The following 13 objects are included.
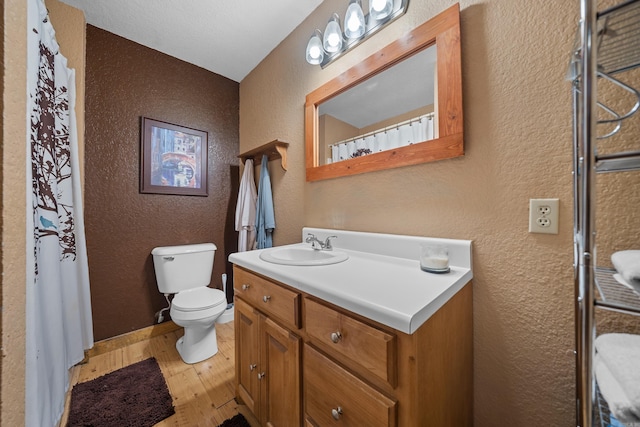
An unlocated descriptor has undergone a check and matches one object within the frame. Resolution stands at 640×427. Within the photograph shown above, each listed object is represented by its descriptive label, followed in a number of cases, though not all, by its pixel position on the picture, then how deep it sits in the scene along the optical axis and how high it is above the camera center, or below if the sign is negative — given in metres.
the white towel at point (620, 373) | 0.37 -0.30
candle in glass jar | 0.85 -0.18
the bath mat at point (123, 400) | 1.13 -1.01
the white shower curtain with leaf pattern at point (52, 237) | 0.85 -0.12
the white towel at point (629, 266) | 0.41 -0.11
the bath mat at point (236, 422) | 1.11 -1.02
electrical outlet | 0.72 -0.02
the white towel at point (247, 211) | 1.99 +0.00
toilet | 1.51 -0.61
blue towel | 1.85 -0.01
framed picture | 1.85 +0.45
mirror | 0.92 +0.51
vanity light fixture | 1.09 +0.95
